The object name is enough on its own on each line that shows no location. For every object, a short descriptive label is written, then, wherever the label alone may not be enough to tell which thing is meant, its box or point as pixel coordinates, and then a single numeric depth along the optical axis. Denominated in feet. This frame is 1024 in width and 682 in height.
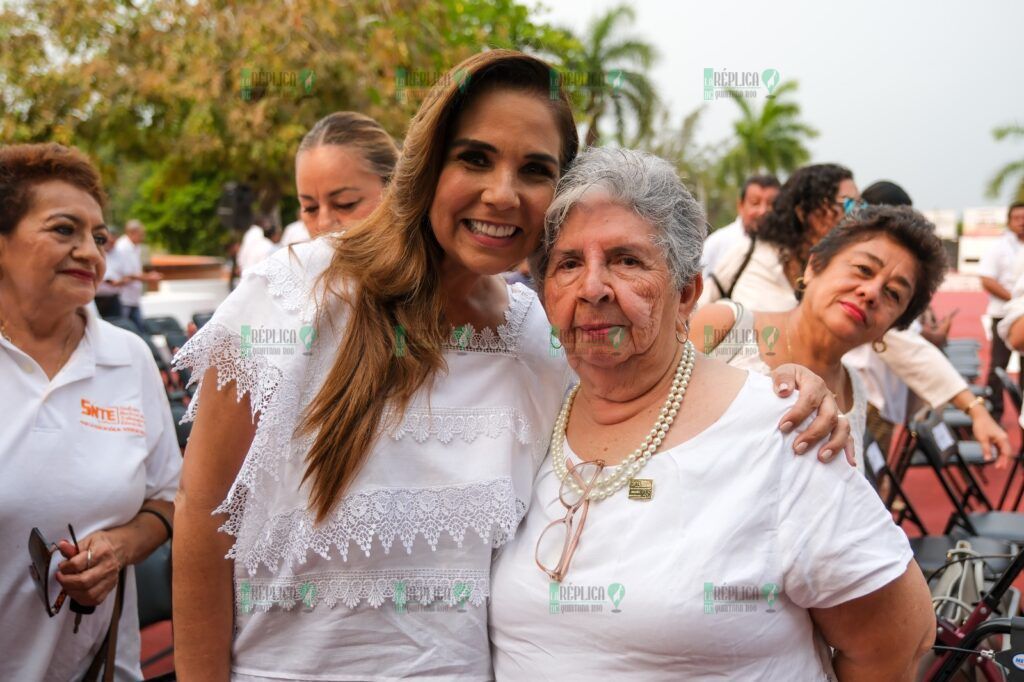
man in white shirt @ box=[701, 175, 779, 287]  21.63
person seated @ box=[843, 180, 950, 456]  16.33
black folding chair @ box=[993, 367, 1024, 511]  19.47
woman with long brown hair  5.95
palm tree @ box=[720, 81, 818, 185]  141.28
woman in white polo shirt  8.04
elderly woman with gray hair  5.67
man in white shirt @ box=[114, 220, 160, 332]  37.37
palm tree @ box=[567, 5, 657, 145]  97.45
